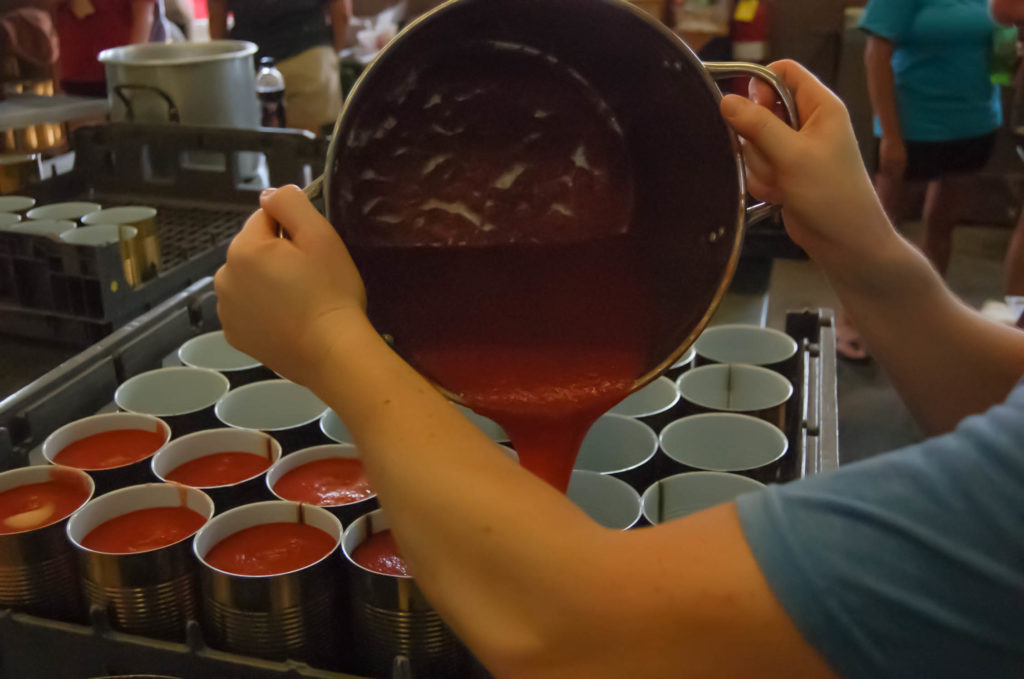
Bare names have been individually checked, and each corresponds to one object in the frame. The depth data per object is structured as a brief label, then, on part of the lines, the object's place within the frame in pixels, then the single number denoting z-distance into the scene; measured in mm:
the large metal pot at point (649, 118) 794
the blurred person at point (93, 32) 3240
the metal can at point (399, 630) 893
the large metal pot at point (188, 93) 2039
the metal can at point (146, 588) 942
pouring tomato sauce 871
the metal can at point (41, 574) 967
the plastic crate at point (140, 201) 1521
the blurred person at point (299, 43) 3316
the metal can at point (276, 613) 909
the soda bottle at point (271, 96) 3162
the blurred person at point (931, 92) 2703
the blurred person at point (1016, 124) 2240
